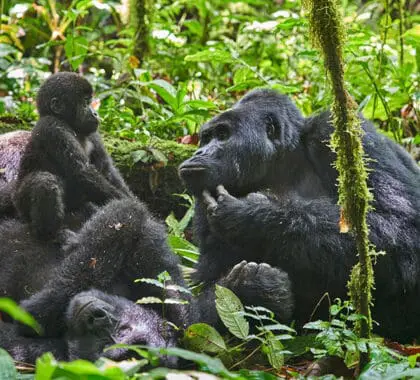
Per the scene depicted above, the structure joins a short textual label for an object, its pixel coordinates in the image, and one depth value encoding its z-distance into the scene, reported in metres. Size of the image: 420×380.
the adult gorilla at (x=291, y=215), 8.19
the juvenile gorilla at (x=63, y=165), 8.71
